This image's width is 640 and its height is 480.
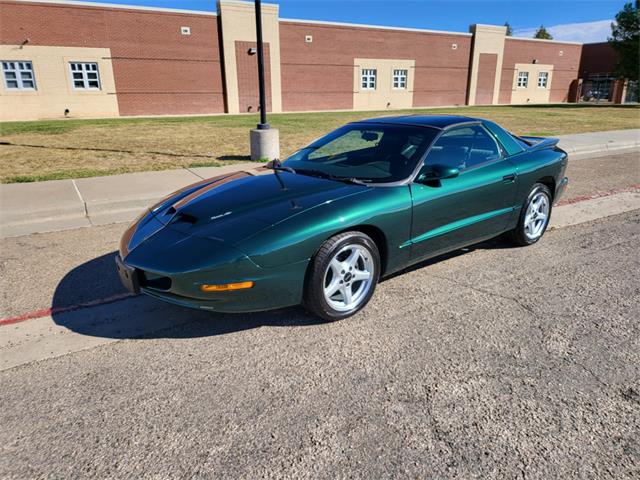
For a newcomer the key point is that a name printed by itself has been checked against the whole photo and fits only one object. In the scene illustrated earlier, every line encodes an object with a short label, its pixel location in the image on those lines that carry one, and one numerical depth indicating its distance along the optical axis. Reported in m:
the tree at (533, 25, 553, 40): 94.69
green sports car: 3.01
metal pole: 9.40
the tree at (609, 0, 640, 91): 37.72
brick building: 25.91
